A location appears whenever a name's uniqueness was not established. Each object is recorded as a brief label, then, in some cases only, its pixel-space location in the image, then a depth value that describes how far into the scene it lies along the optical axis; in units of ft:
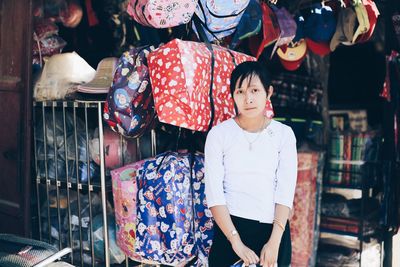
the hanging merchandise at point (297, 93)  14.71
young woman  7.97
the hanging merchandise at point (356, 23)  12.23
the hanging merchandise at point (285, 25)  12.16
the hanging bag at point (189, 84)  8.61
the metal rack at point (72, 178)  11.09
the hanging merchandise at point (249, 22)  11.34
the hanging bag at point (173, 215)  9.10
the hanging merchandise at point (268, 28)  11.82
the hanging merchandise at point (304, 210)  13.82
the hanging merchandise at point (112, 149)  11.06
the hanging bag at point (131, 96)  9.49
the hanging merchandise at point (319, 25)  12.89
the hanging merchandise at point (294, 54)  13.70
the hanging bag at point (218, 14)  9.62
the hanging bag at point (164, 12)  9.11
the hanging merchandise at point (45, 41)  13.08
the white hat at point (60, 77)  11.56
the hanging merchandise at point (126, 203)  10.03
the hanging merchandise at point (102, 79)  10.66
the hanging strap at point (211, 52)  9.16
